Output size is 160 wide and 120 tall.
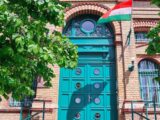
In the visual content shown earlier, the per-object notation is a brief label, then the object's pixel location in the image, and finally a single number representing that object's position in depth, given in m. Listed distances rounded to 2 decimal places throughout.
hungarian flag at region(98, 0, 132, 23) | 10.34
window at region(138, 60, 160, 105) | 11.07
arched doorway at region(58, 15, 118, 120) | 10.62
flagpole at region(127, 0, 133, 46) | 11.06
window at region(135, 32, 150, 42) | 12.04
